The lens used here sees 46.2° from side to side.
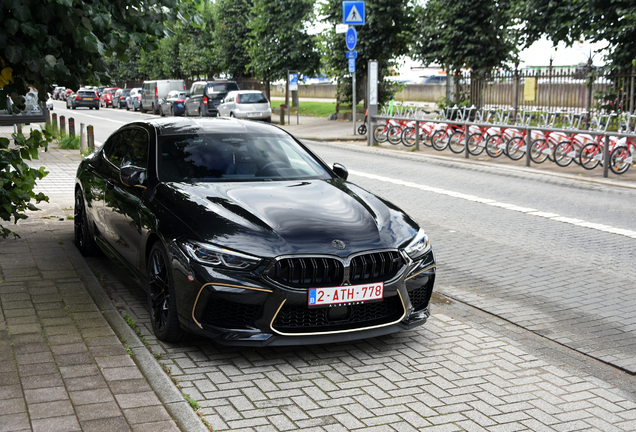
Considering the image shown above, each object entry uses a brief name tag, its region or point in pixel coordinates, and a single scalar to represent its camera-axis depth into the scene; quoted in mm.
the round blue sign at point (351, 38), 24769
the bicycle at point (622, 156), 15170
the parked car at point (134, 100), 51562
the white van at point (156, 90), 47125
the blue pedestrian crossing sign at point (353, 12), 23688
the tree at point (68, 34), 5484
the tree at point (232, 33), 45719
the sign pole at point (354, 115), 25912
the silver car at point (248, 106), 32562
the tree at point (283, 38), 37719
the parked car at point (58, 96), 68862
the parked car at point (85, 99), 51938
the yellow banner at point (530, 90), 22019
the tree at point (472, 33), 24559
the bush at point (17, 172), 7535
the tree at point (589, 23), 19172
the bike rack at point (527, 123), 15180
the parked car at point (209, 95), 37312
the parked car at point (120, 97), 55434
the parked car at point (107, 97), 58662
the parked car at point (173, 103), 42062
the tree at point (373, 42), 30484
